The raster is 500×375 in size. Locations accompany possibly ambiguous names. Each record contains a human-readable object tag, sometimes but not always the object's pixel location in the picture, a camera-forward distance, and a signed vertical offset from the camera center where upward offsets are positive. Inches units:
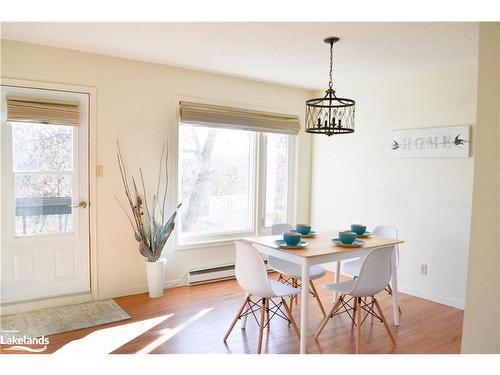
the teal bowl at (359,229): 136.8 -19.8
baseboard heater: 171.1 -46.7
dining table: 105.5 -22.9
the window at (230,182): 174.9 -5.5
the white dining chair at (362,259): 140.0 -33.6
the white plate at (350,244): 119.0 -22.0
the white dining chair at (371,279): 108.0 -30.2
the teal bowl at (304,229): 134.2 -19.7
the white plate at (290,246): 114.8 -22.0
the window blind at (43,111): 130.8 +19.6
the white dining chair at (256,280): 105.7 -30.1
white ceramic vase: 152.5 -41.9
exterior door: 133.8 -13.6
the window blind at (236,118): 164.2 +23.7
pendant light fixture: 111.6 +13.2
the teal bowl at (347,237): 118.7 -19.7
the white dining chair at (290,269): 134.0 -34.4
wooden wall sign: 146.6 +12.4
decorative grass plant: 152.6 -18.6
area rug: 120.2 -49.9
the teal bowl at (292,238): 115.8 -19.9
